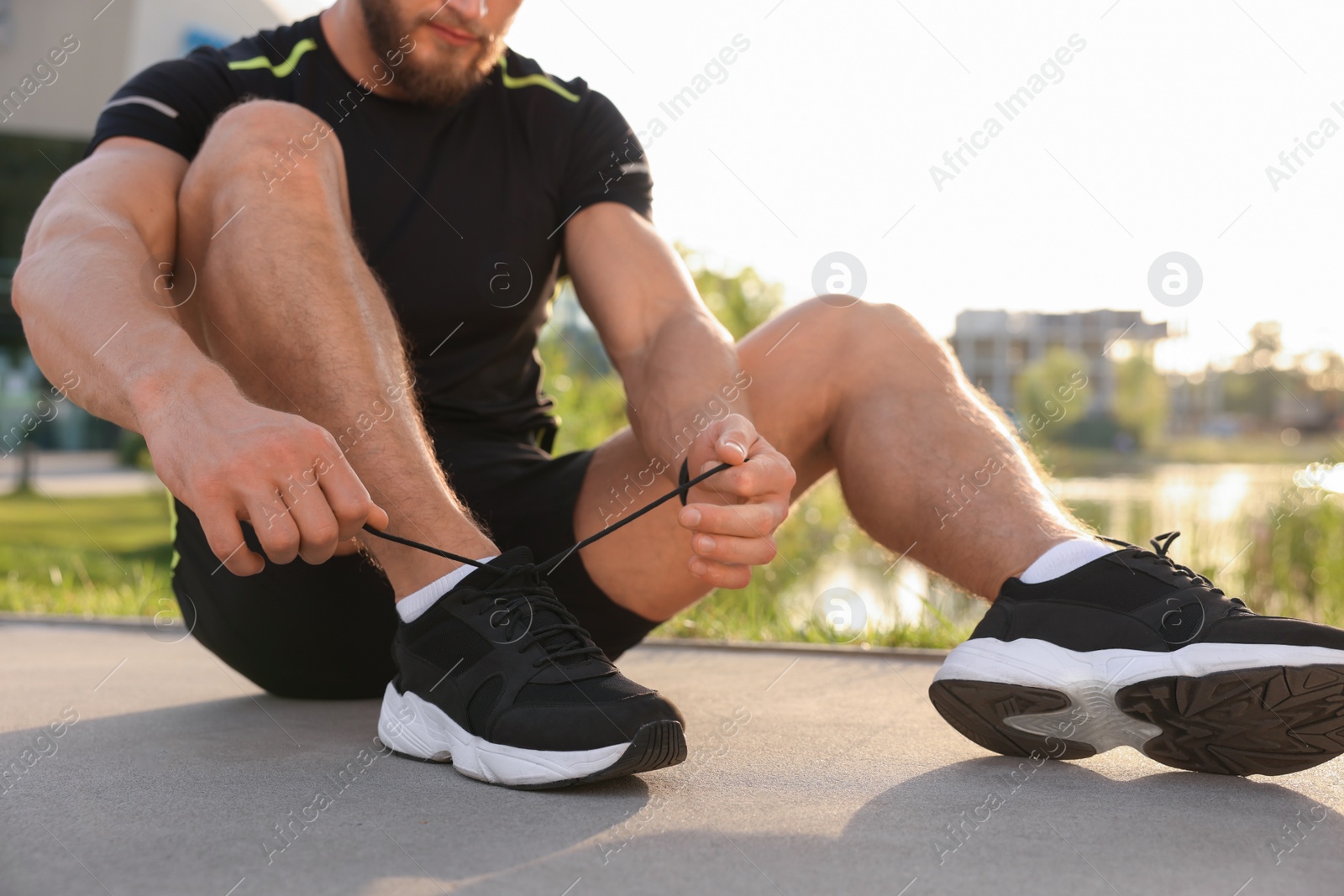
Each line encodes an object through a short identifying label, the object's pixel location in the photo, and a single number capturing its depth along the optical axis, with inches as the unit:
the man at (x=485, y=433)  41.0
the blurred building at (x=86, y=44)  243.3
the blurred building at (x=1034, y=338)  658.2
